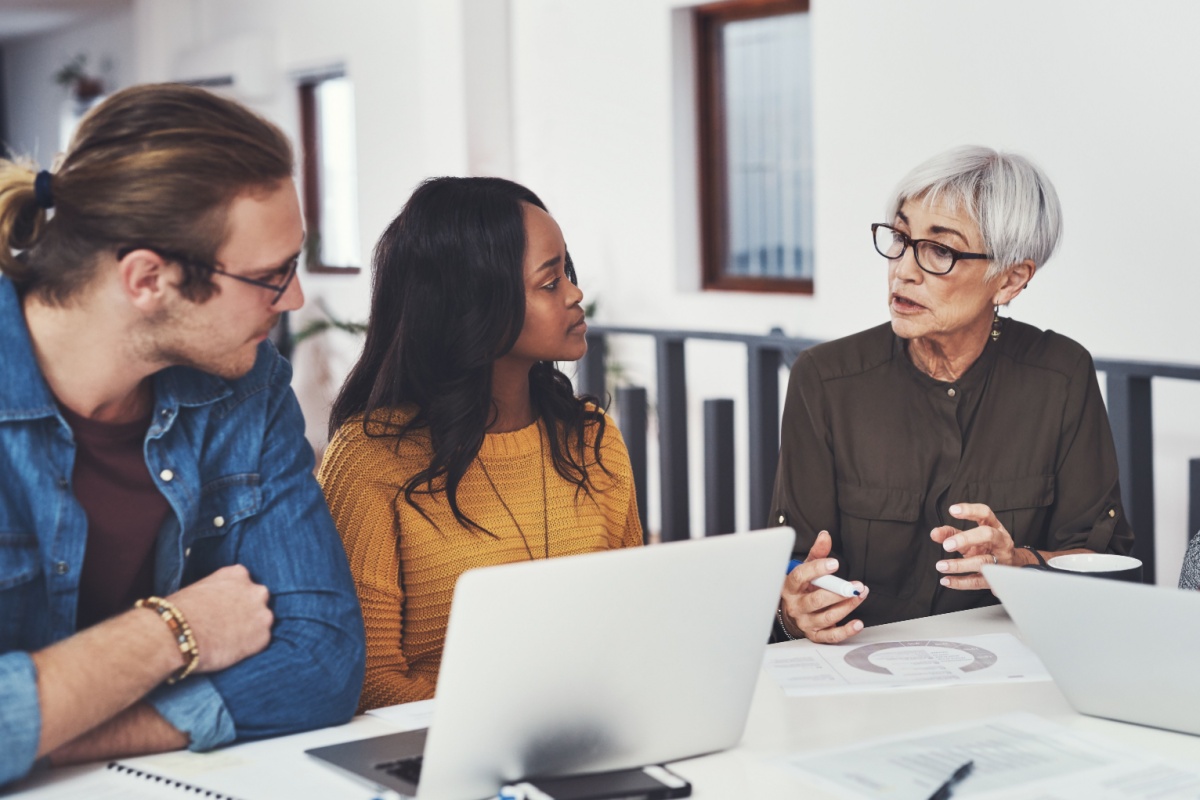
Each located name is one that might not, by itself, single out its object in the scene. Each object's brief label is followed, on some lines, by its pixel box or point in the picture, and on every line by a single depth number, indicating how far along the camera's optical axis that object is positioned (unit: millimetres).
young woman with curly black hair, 1863
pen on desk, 1220
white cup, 1626
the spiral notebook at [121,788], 1249
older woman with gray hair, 2178
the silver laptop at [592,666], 1154
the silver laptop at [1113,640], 1334
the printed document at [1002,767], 1241
